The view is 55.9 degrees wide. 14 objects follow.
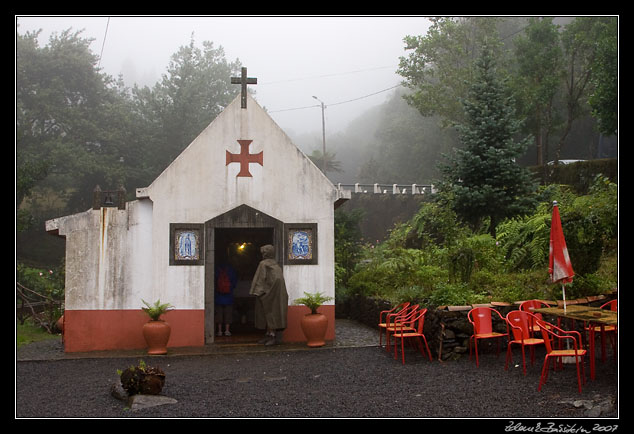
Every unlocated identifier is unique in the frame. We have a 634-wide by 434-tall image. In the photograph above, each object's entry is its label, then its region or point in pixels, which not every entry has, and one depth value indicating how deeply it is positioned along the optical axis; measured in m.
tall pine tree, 16.11
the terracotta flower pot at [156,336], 11.07
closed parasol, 7.78
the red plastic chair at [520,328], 8.23
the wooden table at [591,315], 6.94
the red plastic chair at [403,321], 10.09
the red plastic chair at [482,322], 9.36
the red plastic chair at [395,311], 10.48
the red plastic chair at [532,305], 9.75
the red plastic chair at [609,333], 8.20
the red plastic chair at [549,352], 7.11
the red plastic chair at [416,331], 9.74
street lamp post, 44.79
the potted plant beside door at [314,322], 11.55
